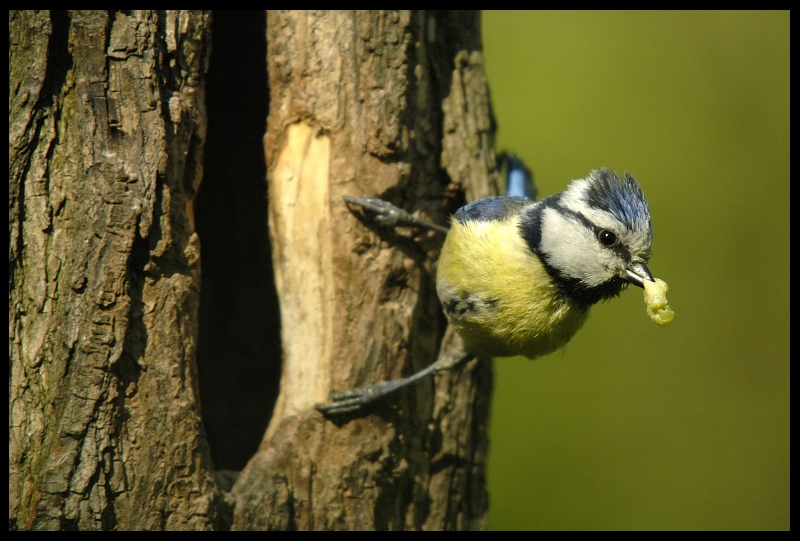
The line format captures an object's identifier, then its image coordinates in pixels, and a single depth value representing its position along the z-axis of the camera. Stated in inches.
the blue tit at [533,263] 111.0
